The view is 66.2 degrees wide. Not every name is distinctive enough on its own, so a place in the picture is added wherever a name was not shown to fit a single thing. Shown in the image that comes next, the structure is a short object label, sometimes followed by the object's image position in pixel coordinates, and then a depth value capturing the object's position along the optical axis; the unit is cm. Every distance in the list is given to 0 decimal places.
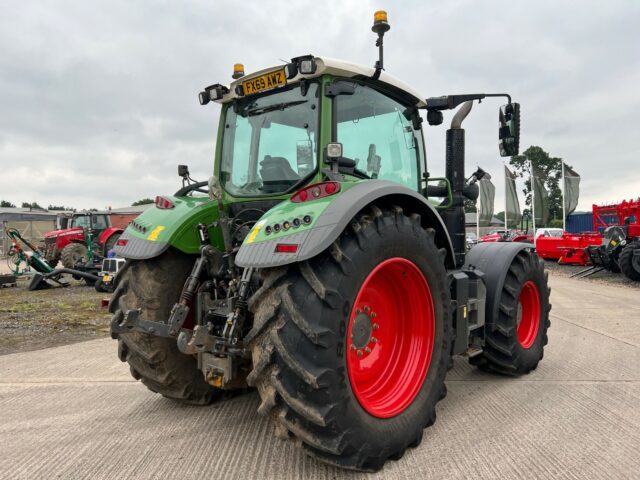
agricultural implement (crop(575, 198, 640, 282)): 1158
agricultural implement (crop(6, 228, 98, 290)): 1103
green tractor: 223
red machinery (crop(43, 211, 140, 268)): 1523
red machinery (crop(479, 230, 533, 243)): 2047
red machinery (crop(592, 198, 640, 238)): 1280
